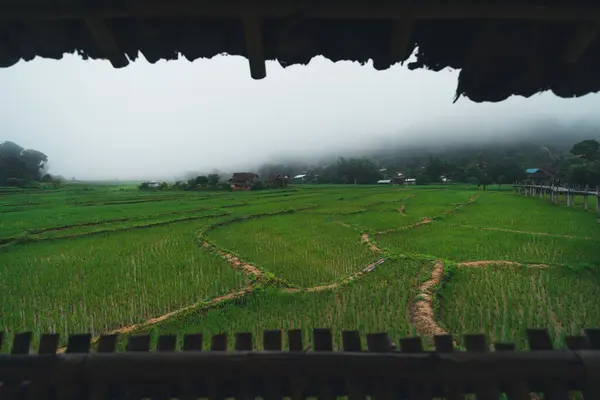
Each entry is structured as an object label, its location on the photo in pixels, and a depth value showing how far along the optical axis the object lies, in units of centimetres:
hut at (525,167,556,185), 3519
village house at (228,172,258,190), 5822
